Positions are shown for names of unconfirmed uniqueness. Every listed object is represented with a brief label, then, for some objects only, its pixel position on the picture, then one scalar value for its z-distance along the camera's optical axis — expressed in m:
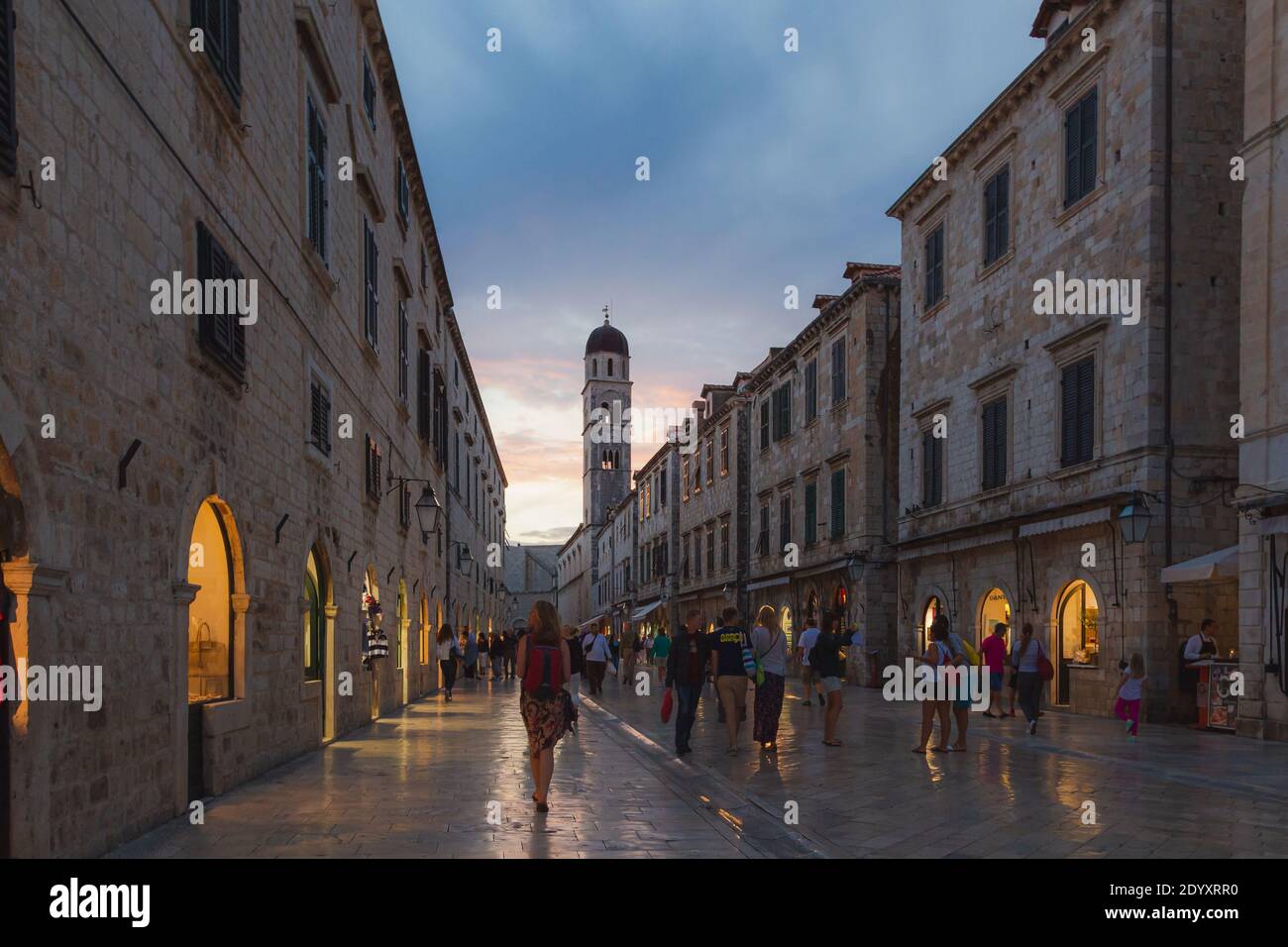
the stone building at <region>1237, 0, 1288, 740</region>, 15.12
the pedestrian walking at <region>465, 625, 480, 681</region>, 31.66
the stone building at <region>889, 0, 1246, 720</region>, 18.11
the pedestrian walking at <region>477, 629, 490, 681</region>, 40.34
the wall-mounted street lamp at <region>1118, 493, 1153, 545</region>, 16.94
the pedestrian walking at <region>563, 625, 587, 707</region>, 16.38
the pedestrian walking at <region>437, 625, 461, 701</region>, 24.59
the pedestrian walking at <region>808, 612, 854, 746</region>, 14.52
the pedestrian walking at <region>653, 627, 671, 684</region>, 29.47
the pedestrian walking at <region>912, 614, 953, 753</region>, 13.61
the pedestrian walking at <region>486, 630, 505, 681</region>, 37.25
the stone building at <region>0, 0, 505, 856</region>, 6.20
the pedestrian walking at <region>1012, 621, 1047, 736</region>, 16.47
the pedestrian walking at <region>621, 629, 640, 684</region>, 31.19
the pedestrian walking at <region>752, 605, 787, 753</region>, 14.01
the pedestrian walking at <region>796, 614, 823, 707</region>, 20.02
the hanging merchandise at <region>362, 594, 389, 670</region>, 17.85
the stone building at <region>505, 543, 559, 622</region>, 121.81
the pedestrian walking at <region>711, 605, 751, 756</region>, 13.92
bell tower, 108.81
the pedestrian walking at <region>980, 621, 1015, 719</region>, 19.31
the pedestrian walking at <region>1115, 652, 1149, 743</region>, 15.41
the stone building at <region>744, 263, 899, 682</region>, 30.42
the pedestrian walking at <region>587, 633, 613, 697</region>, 26.24
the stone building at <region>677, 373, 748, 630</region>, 43.84
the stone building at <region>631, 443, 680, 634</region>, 56.94
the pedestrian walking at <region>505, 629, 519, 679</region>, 35.06
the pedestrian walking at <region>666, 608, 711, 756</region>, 14.03
